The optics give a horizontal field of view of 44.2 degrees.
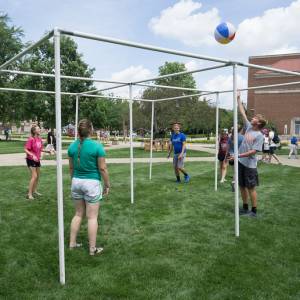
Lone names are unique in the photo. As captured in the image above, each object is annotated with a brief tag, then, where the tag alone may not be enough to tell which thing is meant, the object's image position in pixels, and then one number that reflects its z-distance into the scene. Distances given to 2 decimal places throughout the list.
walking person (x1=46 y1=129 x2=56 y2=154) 19.92
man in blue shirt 11.20
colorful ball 5.56
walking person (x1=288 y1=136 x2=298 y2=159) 22.08
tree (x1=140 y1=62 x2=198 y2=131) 29.22
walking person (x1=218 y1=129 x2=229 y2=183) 11.31
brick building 56.59
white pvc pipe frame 4.07
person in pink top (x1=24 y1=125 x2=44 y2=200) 8.67
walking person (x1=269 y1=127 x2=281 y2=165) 18.84
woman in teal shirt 4.83
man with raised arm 6.90
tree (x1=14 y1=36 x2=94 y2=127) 35.94
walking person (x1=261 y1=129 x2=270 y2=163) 18.56
